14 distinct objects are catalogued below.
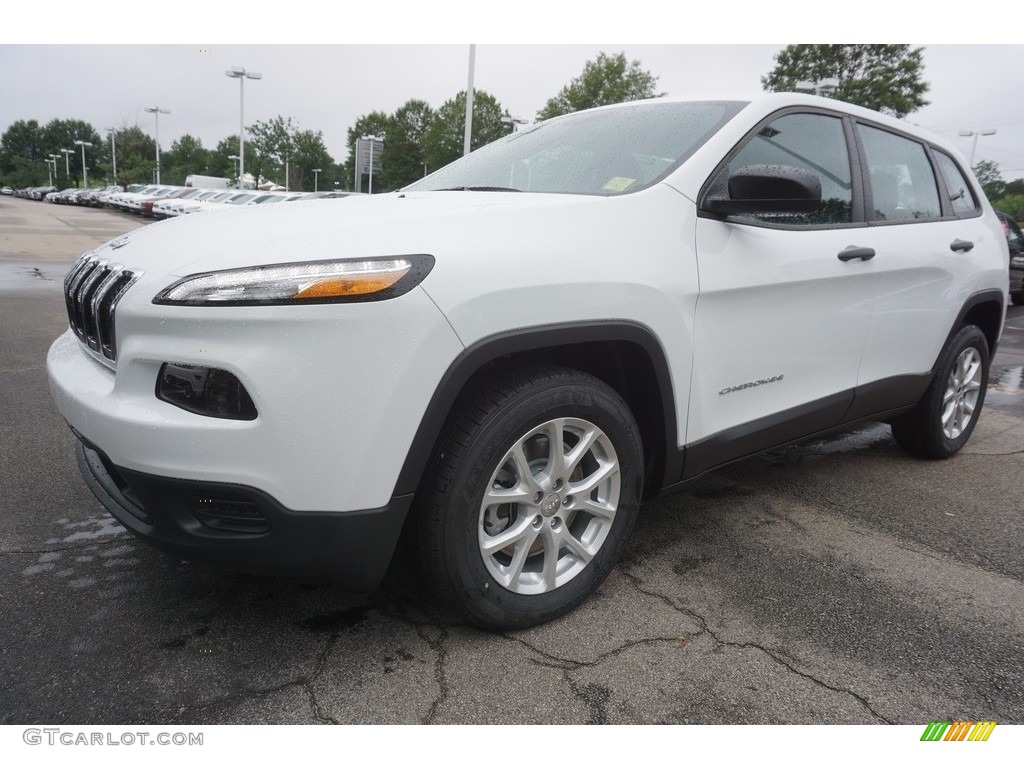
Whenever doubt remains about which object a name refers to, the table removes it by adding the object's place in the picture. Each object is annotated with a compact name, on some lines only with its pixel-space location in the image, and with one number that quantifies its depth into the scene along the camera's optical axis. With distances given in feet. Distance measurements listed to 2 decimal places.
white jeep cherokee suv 5.67
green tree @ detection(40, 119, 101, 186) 308.60
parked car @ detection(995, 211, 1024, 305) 41.27
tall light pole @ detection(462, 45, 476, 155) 61.11
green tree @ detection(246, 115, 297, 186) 207.82
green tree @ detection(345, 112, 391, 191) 279.28
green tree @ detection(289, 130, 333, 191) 216.54
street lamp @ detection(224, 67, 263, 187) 115.31
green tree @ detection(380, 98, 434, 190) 242.72
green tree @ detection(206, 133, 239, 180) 246.66
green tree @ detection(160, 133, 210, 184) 234.85
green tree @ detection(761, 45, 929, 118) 98.27
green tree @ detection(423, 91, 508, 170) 185.47
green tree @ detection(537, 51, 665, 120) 110.83
